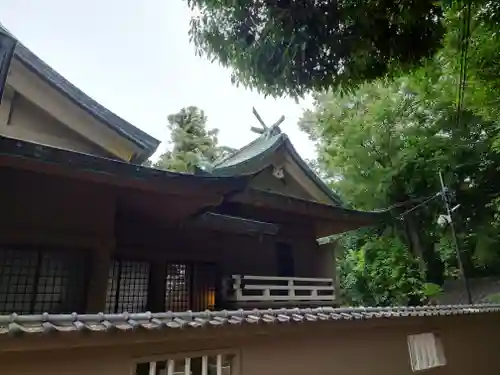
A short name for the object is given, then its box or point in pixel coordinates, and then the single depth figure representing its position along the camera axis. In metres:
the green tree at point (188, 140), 25.43
